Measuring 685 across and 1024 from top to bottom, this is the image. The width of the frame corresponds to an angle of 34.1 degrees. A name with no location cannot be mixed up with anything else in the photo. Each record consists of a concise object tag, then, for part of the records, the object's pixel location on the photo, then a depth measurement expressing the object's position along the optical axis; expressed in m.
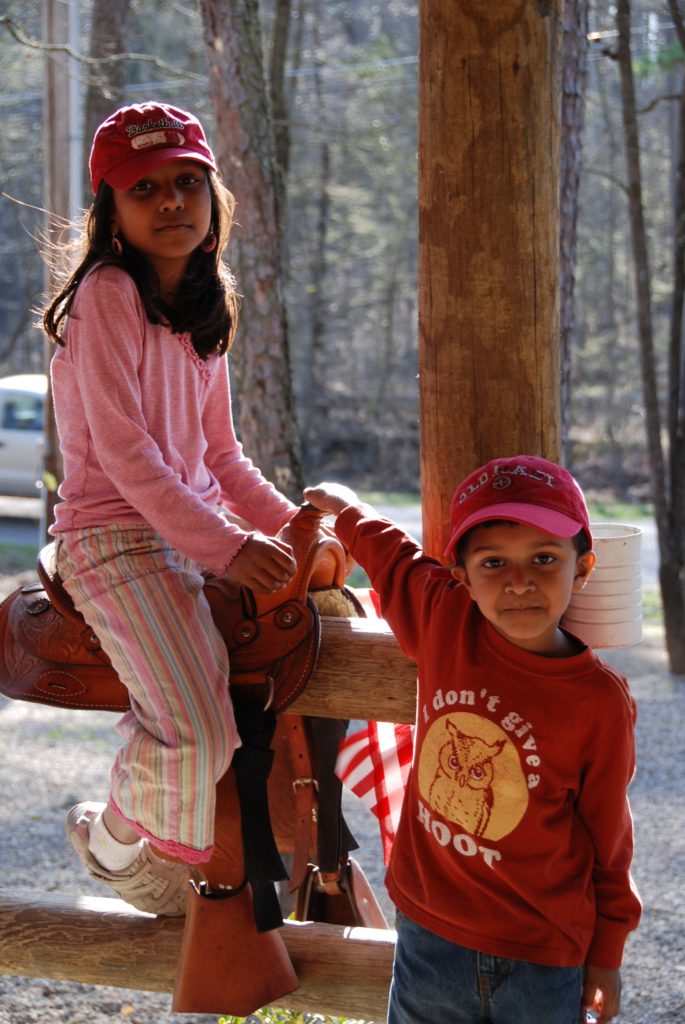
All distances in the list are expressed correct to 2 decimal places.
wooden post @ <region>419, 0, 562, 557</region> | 2.27
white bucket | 2.26
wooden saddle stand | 2.42
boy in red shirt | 1.93
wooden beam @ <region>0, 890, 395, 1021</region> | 2.60
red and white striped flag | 2.73
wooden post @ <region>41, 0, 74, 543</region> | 8.10
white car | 14.89
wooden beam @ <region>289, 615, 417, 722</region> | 2.45
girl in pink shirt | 2.31
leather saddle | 2.41
